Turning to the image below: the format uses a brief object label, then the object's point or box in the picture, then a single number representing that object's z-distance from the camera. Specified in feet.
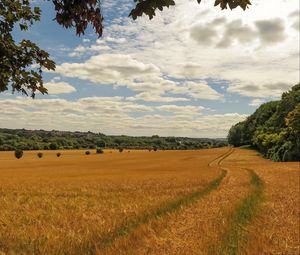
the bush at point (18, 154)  204.25
